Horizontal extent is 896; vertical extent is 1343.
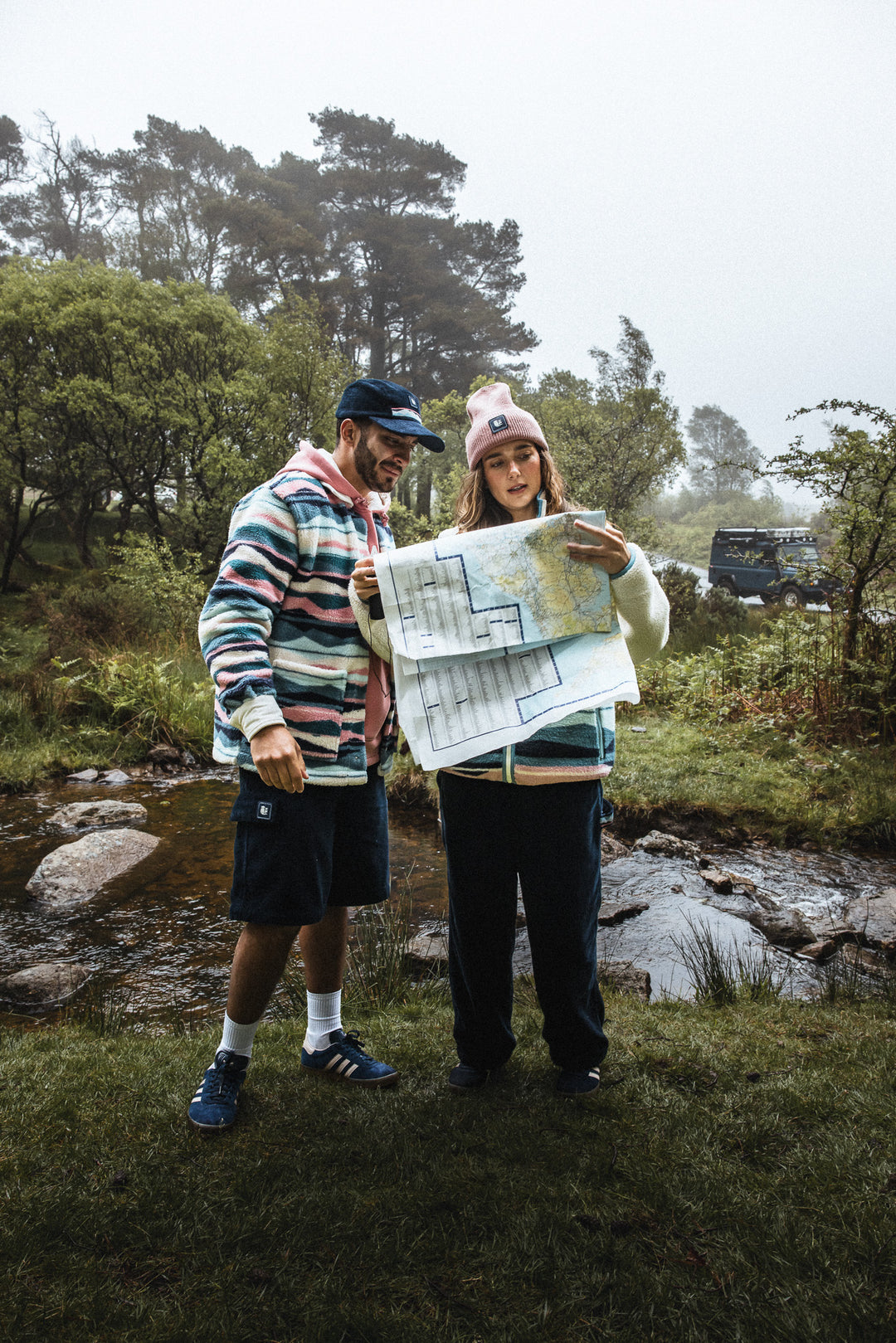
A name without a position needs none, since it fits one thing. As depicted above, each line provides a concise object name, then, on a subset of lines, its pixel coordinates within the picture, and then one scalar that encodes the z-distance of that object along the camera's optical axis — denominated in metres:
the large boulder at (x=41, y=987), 3.48
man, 1.95
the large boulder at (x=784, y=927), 4.09
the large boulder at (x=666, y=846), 5.43
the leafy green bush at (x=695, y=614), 11.11
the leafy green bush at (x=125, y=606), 9.57
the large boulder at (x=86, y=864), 4.70
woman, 1.98
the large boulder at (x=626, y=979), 3.45
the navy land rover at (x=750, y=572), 16.75
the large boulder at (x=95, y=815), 5.94
